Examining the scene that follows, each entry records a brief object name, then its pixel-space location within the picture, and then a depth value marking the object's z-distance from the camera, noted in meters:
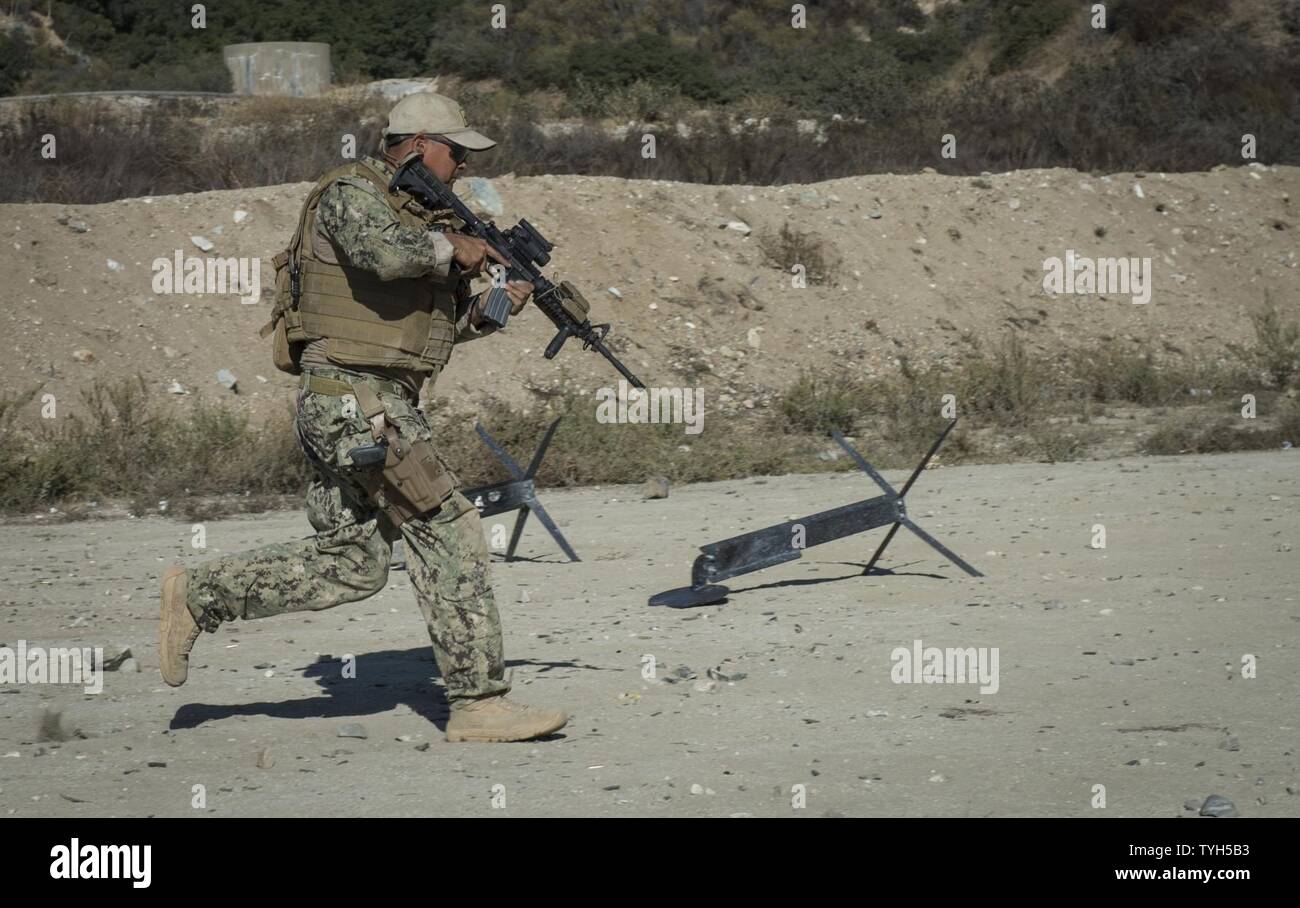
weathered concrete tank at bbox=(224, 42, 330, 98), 28.16
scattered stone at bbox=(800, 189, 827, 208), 15.96
